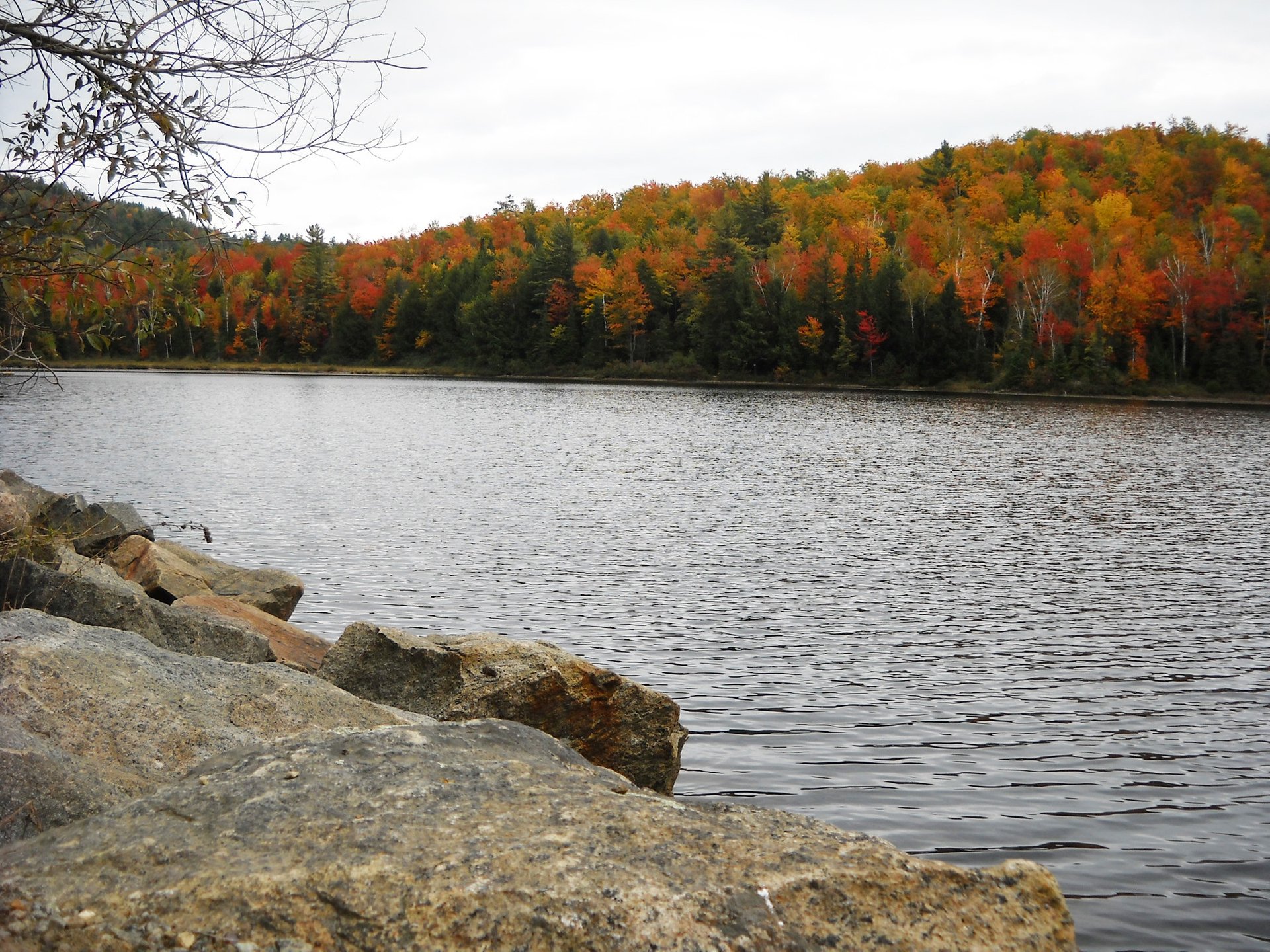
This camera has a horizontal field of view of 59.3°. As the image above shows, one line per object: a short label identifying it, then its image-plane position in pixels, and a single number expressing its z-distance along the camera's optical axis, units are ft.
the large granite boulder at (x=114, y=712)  17.83
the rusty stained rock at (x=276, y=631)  40.52
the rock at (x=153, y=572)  48.83
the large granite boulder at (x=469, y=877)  13.39
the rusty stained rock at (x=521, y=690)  32.27
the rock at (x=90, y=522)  54.80
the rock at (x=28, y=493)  59.62
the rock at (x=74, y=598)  31.55
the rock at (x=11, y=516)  39.92
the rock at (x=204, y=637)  32.91
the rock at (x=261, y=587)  51.85
